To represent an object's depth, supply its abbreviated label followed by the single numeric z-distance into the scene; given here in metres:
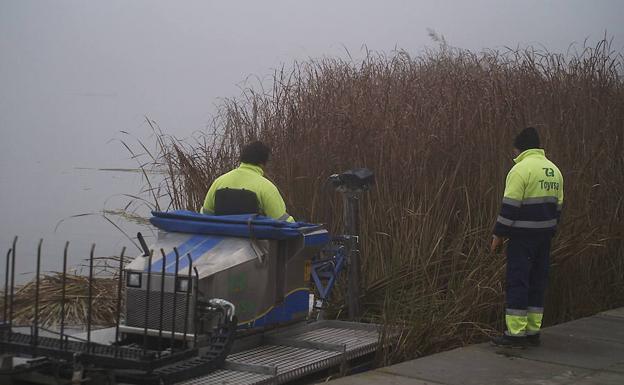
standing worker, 6.86
